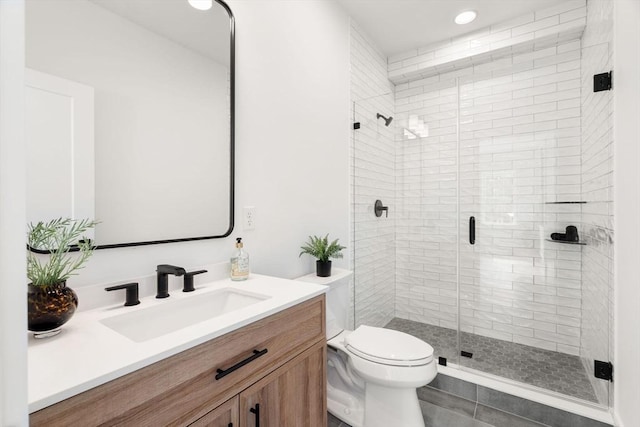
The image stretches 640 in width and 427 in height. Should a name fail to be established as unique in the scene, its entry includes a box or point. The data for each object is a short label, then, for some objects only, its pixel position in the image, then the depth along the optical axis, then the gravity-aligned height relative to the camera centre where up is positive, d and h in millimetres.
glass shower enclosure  2174 -107
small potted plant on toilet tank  1866 -238
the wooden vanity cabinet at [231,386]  606 -430
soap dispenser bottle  1359 -226
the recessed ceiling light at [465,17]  2377 +1530
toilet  1461 -786
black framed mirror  917 +344
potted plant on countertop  742 -157
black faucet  1103 -227
